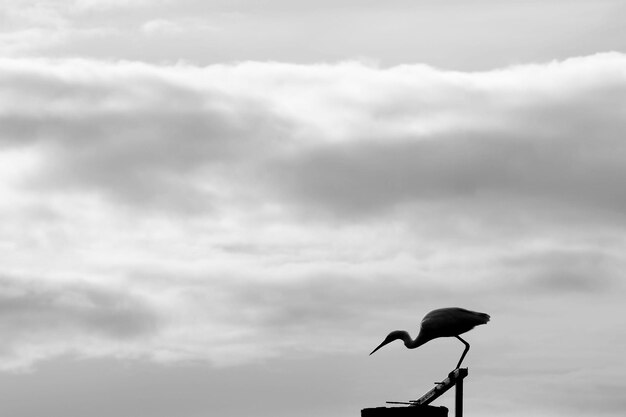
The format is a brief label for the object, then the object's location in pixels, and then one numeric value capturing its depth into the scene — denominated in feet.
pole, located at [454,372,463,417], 142.61
